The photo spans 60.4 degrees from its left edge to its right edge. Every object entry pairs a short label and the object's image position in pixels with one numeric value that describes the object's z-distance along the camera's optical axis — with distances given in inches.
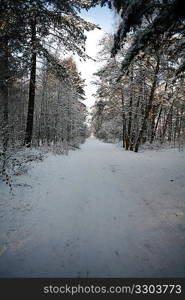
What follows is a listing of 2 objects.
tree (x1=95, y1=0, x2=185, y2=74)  164.2
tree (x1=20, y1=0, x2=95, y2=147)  295.5
